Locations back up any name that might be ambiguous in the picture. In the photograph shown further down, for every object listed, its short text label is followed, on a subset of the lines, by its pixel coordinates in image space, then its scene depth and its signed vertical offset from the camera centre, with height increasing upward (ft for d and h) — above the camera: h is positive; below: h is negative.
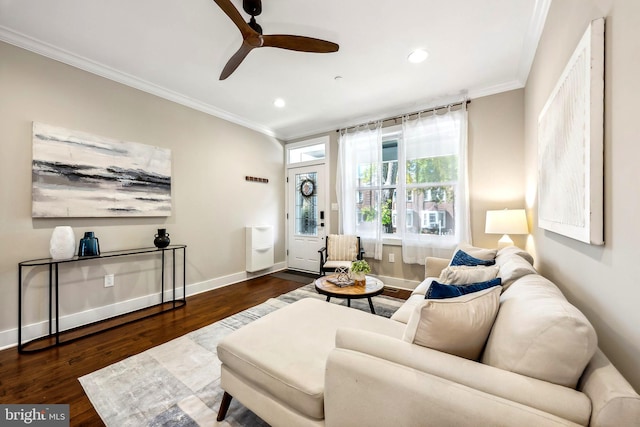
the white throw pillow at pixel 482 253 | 7.66 -1.17
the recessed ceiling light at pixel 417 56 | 8.00 +5.14
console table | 7.18 -3.44
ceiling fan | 5.91 +4.36
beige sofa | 2.35 -1.81
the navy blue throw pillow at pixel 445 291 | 3.65 -1.12
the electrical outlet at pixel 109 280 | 9.03 -2.37
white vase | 7.47 -0.88
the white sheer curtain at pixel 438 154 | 10.62 +2.69
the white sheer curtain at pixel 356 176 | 12.85 +2.08
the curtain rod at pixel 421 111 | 10.74 +4.78
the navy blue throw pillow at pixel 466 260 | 7.00 -1.27
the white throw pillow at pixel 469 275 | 5.50 -1.32
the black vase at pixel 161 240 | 9.78 -0.99
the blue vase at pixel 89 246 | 8.05 -1.02
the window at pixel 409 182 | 10.92 +1.55
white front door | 15.30 -0.14
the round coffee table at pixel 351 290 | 7.50 -2.30
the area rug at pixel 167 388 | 4.73 -3.77
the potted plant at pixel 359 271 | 8.26 -1.84
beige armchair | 12.23 -1.70
